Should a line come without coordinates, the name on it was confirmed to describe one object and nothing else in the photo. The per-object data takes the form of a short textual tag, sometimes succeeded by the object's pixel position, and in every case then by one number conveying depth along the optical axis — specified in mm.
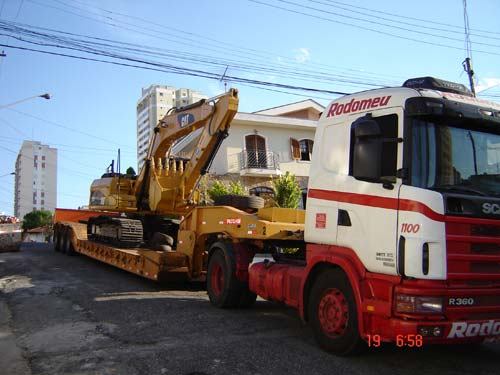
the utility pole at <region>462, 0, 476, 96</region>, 20094
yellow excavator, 12039
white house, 27969
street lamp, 21594
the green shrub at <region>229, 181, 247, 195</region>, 22034
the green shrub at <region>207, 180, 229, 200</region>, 22000
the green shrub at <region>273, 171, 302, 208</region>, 22906
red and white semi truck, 5012
